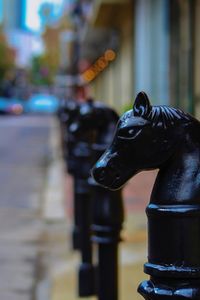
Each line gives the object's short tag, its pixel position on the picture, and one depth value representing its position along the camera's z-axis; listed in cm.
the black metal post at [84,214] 698
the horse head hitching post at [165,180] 315
